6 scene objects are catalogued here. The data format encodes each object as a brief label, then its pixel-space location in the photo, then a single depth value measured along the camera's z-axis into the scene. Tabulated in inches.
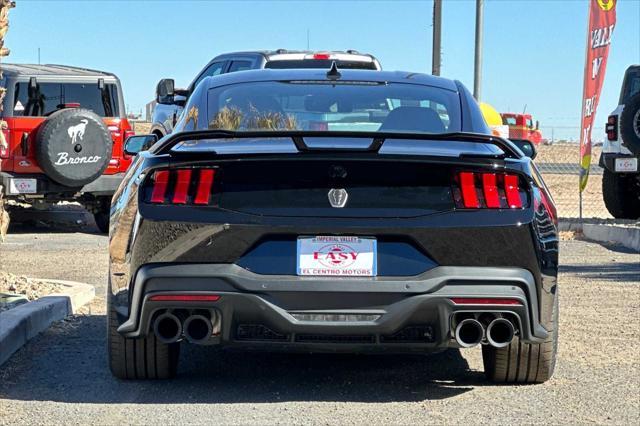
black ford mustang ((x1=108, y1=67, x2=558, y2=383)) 203.8
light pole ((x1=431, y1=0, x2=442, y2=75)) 847.7
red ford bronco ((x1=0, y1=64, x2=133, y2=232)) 544.1
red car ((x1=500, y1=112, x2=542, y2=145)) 1847.9
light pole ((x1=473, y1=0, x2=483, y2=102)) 833.5
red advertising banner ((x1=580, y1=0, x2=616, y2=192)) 678.5
